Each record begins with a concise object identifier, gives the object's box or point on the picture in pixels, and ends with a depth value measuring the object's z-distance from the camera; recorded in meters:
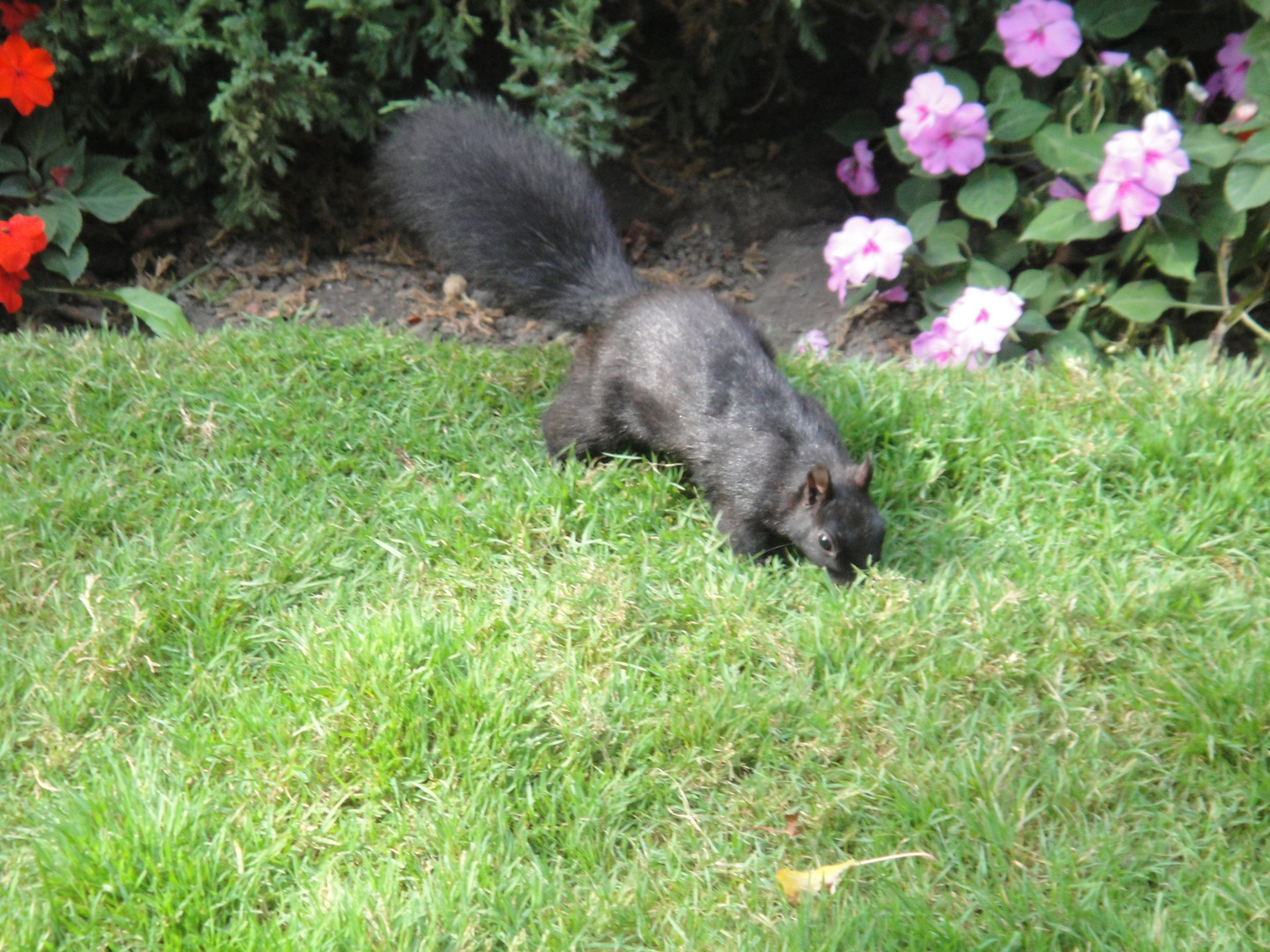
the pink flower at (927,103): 3.76
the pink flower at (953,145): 3.81
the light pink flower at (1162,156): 3.47
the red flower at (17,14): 3.72
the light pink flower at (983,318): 3.65
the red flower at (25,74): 3.61
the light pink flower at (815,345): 3.72
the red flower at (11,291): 3.65
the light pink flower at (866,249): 3.81
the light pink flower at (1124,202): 3.52
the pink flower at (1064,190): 3.86
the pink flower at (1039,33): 3.80
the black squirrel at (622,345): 2.91
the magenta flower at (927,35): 4.07
